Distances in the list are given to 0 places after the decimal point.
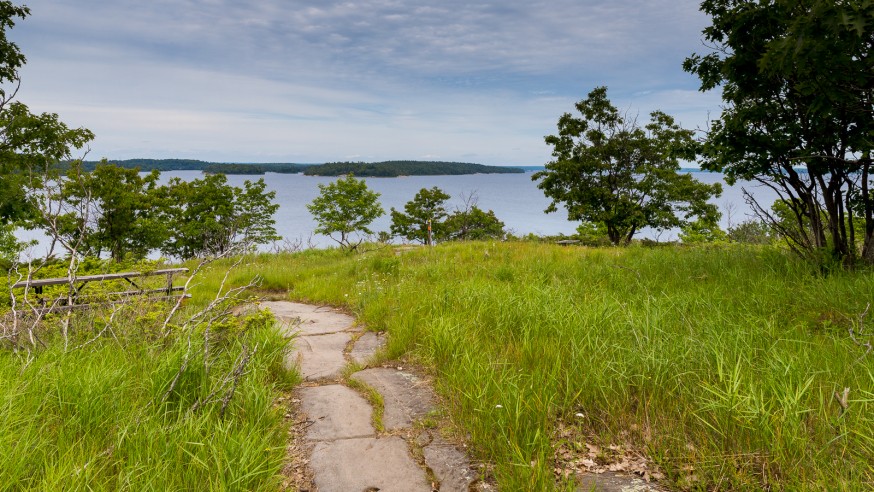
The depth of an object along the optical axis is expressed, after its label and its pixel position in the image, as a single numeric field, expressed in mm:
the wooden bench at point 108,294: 5855
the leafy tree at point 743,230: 26494
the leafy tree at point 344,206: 39000
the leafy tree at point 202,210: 34625
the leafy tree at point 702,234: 30953
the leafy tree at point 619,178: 23594
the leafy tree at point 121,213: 24234
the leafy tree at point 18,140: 11461
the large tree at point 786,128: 5777
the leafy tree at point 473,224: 49719
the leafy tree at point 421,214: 49562
